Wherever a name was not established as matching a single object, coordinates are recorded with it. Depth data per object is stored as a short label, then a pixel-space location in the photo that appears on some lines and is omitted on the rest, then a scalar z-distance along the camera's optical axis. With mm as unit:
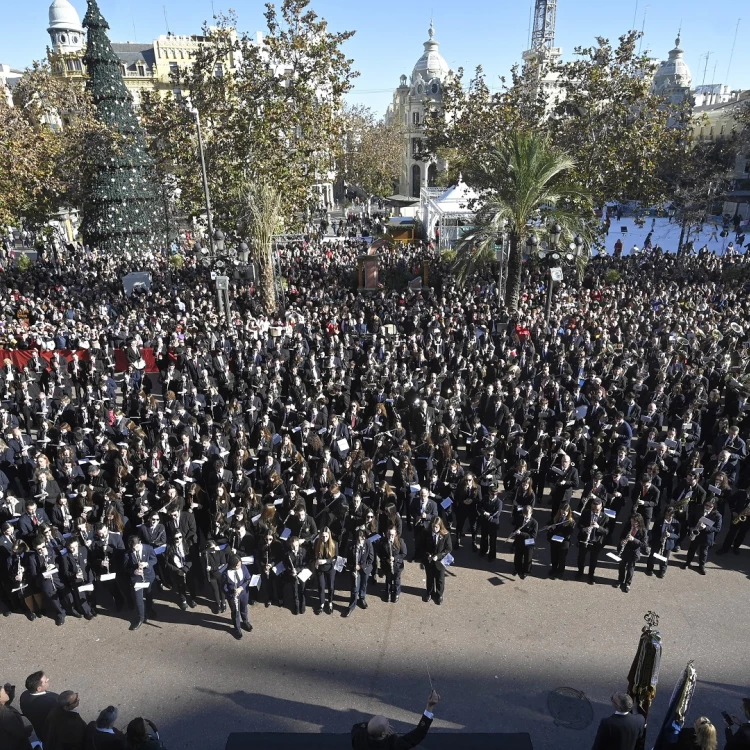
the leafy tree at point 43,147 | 23344
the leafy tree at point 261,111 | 22781
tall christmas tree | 30406
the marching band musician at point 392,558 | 8344
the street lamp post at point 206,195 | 18948
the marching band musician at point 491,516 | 9258
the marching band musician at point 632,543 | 8445
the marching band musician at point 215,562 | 7941
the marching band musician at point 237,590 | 7676
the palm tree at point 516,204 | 18391
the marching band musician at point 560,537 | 8875
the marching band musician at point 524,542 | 8719
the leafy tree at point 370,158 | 59094
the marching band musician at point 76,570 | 7891
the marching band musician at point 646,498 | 9070
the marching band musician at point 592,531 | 8711
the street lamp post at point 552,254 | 16766
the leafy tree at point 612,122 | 26422
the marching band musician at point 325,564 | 8156
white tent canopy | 30750
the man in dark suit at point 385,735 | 4832
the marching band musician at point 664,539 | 8672
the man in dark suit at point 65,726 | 5391
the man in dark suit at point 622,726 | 5215
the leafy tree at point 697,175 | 36625
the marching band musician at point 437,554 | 8312
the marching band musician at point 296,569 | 8102
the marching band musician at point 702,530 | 8688
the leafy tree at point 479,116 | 27688
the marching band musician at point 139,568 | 7957
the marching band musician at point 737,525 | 9273
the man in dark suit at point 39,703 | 5742
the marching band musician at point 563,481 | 9836
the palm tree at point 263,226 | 22469
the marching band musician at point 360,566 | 8211
